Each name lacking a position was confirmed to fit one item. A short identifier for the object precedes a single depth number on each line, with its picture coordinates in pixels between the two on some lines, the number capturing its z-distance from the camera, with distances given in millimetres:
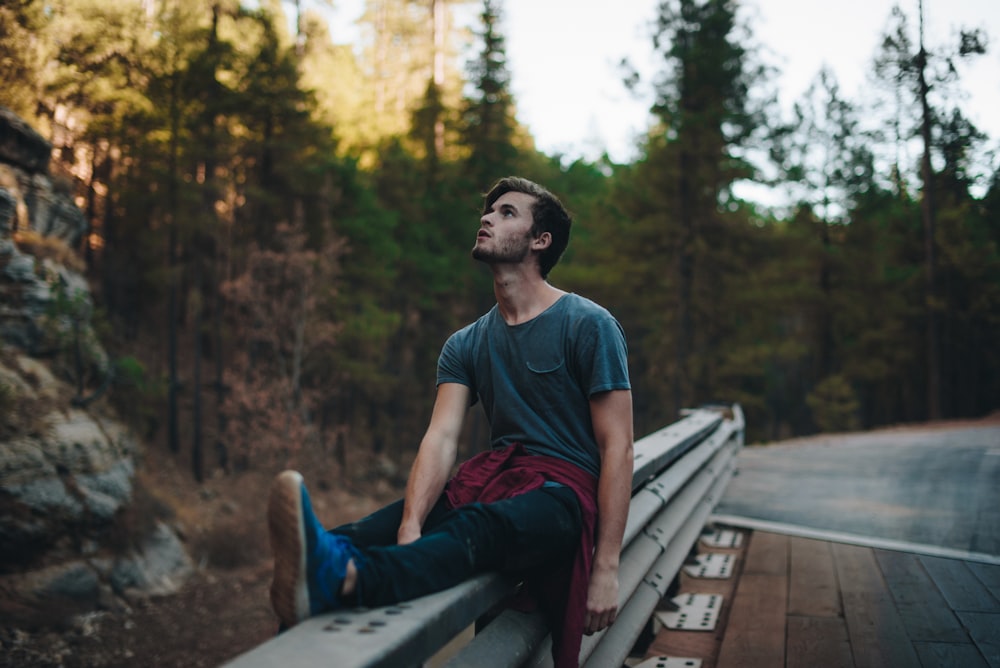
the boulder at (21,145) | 16125
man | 1637
